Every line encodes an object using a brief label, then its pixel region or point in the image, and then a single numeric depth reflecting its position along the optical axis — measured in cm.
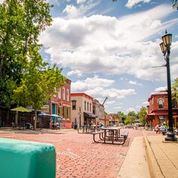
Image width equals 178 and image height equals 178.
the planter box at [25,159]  223
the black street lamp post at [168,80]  1009
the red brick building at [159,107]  4023
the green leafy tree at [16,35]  2200
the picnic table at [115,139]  1146
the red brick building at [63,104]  3101
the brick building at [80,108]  4085
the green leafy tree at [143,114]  6415
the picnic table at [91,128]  2211
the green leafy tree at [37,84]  1971
